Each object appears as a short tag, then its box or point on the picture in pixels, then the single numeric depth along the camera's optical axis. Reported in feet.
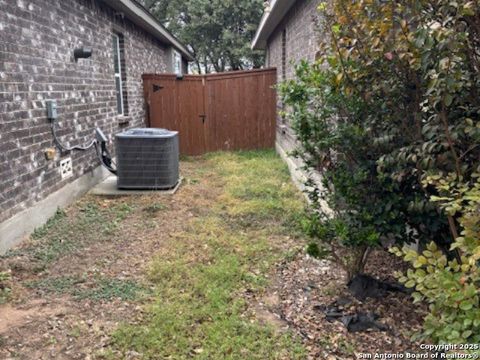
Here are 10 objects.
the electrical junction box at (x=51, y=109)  15.83
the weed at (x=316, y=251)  9.69
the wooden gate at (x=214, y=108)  32.30
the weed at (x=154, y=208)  17.74
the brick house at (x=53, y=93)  13.28
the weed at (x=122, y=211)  16.90
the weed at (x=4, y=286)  10.20
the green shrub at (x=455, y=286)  4.63
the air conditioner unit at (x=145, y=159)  20.13
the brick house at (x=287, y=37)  19.83
